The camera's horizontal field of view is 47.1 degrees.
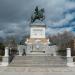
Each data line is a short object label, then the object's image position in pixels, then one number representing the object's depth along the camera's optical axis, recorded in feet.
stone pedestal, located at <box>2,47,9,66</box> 35.31
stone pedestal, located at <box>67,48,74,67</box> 35.63
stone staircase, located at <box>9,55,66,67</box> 33.77
